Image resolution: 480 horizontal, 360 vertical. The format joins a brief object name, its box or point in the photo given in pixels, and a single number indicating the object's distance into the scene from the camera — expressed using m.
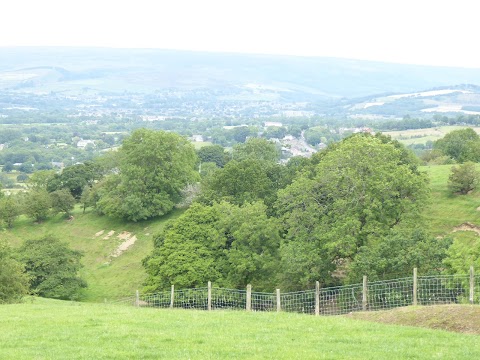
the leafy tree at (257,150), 113.81
